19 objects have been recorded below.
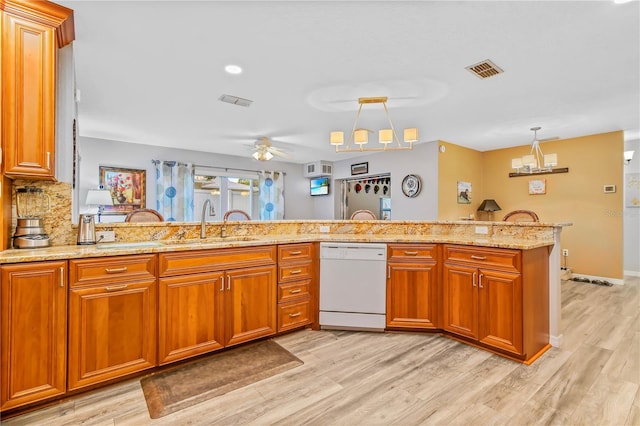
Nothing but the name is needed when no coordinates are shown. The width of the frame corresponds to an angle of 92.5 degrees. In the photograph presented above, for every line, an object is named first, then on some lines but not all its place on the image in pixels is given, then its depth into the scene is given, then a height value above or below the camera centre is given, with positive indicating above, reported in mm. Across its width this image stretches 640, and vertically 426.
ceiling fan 5066 +1058
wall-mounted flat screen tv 7789 +711
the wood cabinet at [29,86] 1763 +754
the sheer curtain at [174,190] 5965 +462
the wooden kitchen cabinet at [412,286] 2746 -660
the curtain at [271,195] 7316 +433
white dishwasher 2812 -677
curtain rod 6565 +1003
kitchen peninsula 1768 -494
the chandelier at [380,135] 3467 +914
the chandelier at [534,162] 4414 +765
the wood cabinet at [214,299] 2098 -648
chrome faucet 2748 -126
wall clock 5797 +533
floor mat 1818 -1104
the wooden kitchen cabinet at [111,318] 1784 -646
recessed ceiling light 2742 +1316
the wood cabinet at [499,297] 2258 -670
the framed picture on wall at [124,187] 5520 +485
